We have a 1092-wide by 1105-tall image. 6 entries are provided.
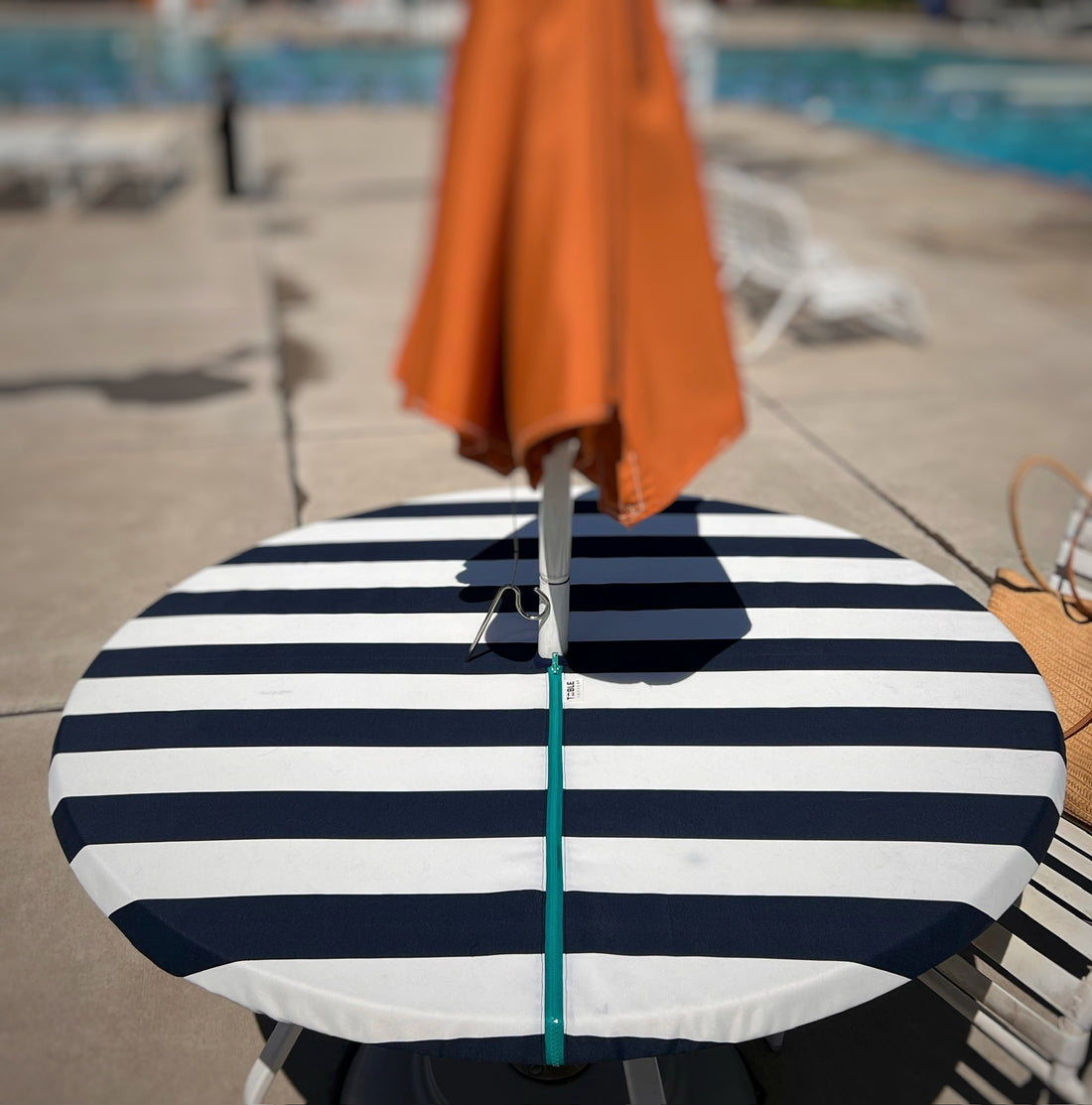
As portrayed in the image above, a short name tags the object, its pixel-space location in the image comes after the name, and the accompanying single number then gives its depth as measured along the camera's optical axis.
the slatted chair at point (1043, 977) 1.97
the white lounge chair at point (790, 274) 7.66
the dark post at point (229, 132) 12.22
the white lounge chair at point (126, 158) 12.55
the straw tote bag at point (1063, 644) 2.65
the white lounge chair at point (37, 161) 12.35
